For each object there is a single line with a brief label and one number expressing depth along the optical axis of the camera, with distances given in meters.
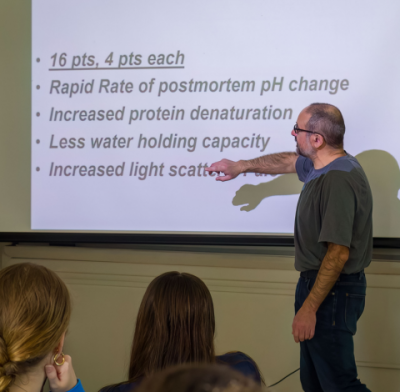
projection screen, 6.44
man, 5.86
